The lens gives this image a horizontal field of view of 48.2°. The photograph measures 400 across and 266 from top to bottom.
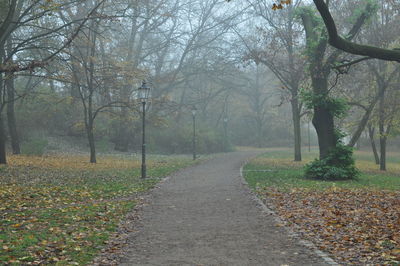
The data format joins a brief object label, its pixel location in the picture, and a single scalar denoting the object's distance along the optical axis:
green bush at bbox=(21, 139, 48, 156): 29.17
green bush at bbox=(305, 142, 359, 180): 19.03
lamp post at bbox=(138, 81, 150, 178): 19.05
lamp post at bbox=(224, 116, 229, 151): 50.84
